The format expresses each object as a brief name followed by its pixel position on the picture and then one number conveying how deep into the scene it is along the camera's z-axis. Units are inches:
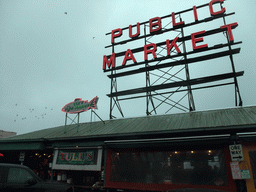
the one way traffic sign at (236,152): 335.6
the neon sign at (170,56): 628.1
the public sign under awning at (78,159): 460.8
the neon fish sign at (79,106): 588.2
